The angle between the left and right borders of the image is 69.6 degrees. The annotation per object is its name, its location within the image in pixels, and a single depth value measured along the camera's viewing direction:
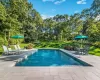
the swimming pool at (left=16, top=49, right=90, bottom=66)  4.62
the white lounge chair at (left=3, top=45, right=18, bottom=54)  6.21
